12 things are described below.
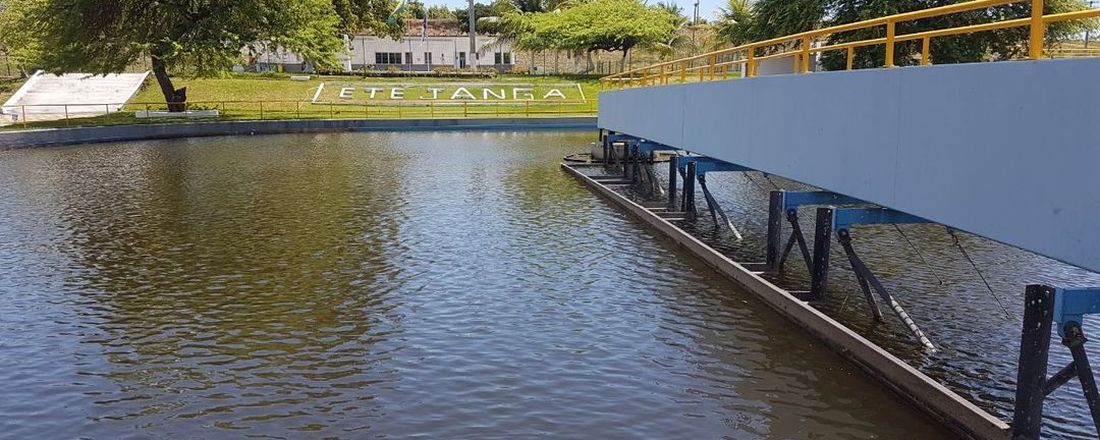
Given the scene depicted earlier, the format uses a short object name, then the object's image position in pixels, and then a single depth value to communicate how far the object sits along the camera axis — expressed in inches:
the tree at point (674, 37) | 3203.7
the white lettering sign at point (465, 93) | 2534.4
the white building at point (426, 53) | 3779.5
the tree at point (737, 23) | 1840.6
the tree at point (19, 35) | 1944.1
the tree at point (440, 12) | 5204.2
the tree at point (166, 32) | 1827.0
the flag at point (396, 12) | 2674.7
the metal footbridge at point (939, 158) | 265.1
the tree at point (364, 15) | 2388.0
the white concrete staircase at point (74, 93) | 2150.6
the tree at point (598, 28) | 3105.3
